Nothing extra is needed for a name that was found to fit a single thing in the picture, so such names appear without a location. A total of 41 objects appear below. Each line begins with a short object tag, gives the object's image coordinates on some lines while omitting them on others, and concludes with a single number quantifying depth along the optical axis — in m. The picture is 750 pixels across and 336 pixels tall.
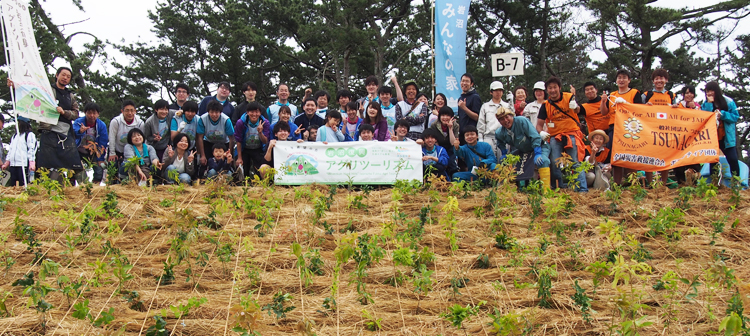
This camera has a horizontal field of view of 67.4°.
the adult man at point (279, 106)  8.52
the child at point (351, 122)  8.29
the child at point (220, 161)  7.73
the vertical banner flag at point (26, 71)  7.20
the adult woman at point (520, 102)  8.59
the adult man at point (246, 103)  8.32
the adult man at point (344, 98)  8.79
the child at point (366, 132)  7.78
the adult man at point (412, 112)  8.26
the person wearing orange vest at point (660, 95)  7.74
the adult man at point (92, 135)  7.88
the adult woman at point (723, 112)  7.94
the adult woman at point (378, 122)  8.09
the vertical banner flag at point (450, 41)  10.46
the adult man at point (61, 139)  7.45
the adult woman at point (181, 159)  7.59
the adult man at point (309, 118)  8.38
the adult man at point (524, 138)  6.96
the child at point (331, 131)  7.99
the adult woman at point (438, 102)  8.65
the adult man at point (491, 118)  8.00
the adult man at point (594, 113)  7.88
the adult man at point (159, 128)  7.98
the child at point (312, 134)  8.24
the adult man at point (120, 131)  7.89
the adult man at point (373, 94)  8.88
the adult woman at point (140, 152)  7.53
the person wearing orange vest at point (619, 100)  7.67
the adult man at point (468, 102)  8.36
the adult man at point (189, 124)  7.86
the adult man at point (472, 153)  7.46
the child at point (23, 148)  8.37
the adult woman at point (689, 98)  8.10
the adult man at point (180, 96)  8.50
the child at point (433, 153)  7.60
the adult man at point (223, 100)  8.59
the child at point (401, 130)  7.96
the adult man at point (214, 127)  7.88
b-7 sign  9.01
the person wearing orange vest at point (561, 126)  7.34
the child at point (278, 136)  7.64
